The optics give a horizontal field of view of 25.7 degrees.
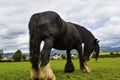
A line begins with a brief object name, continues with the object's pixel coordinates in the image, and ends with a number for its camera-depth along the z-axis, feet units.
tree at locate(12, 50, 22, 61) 242.50
